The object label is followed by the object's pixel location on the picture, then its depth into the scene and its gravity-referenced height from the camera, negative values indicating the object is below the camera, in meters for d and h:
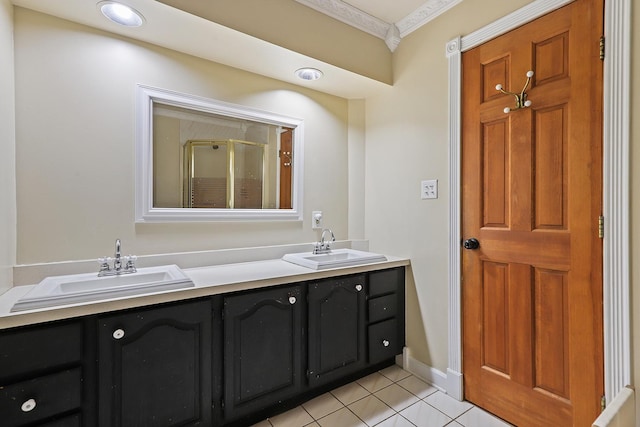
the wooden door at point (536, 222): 1.34 -0.05
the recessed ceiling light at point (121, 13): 1.46 +0.98
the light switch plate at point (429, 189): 2.00 +0.16
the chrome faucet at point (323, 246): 2.24 -0.25
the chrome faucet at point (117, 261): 1.57 -0.25
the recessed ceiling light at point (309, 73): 2.09 +0.96
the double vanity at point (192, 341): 1.13 -0.59
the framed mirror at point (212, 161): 1.77 +0.34
